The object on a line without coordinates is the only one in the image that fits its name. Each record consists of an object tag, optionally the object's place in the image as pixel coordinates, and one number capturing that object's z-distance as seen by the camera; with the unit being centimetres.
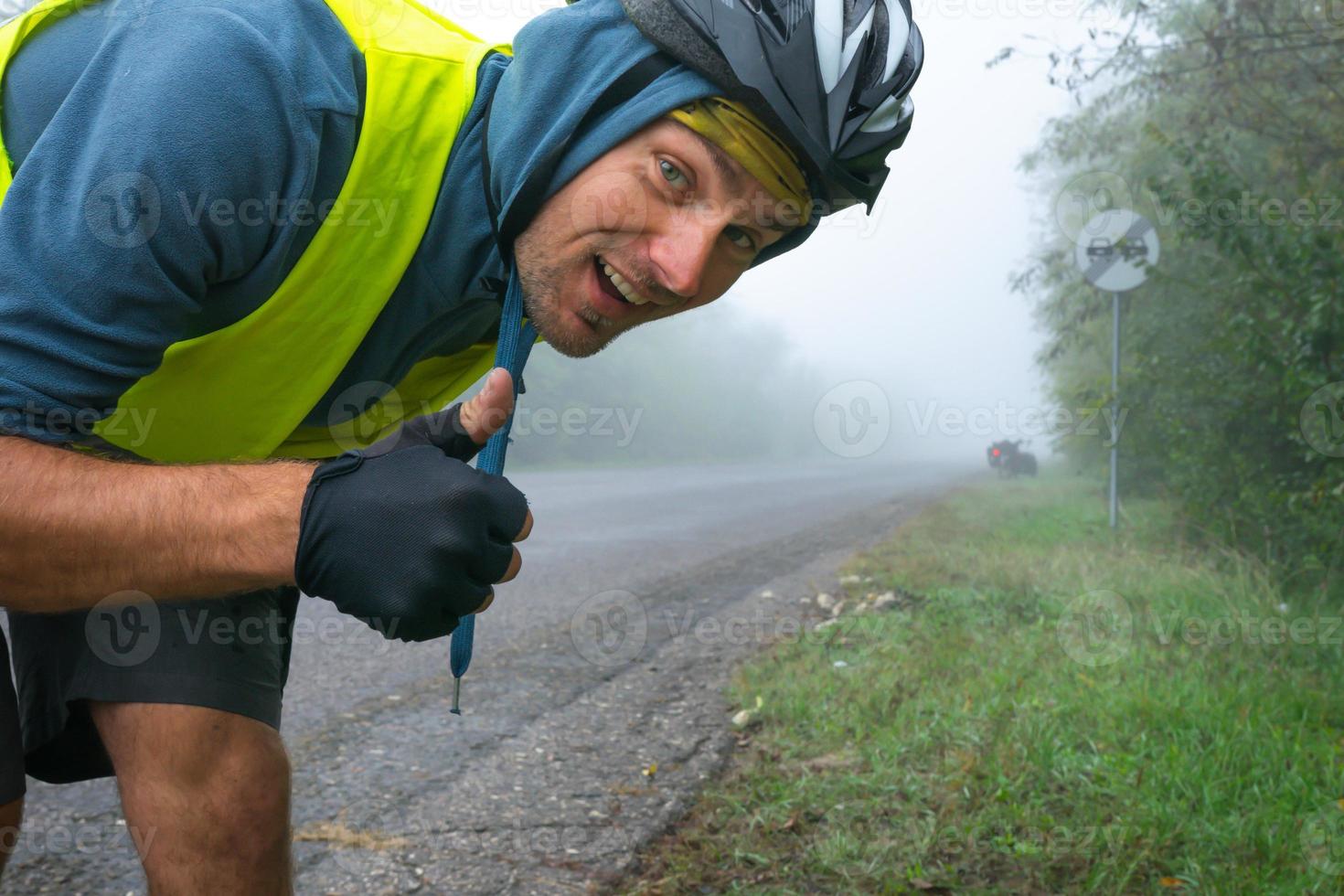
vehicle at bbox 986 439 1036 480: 3478
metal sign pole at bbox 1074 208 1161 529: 765
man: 123
